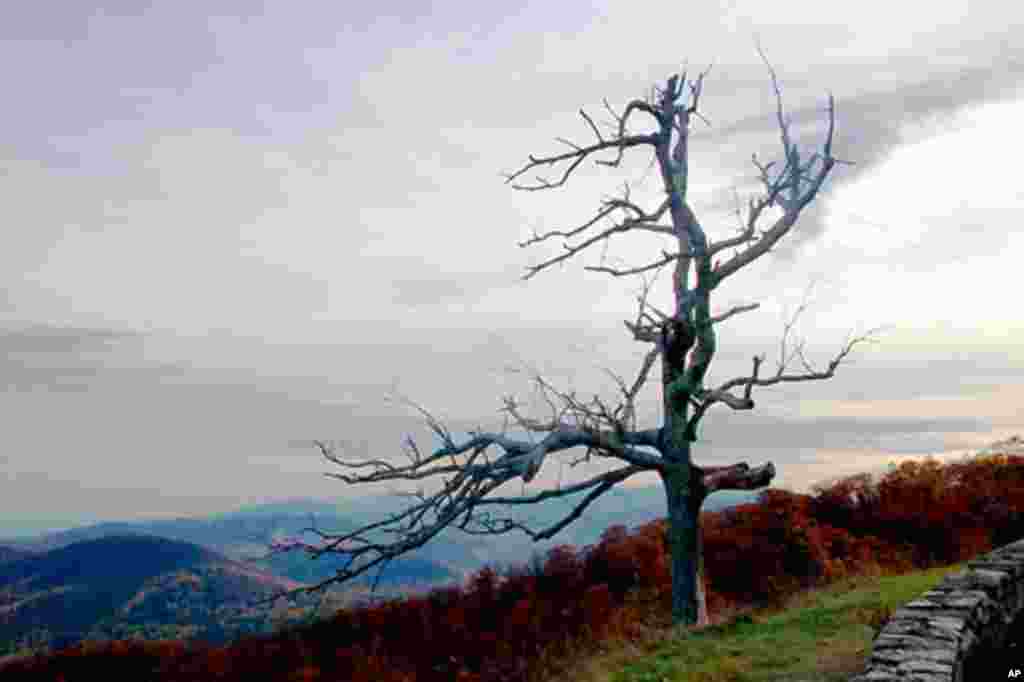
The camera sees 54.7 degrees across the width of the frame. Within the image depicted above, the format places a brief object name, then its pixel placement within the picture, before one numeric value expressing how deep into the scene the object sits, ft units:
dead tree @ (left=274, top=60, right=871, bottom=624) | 43.16
